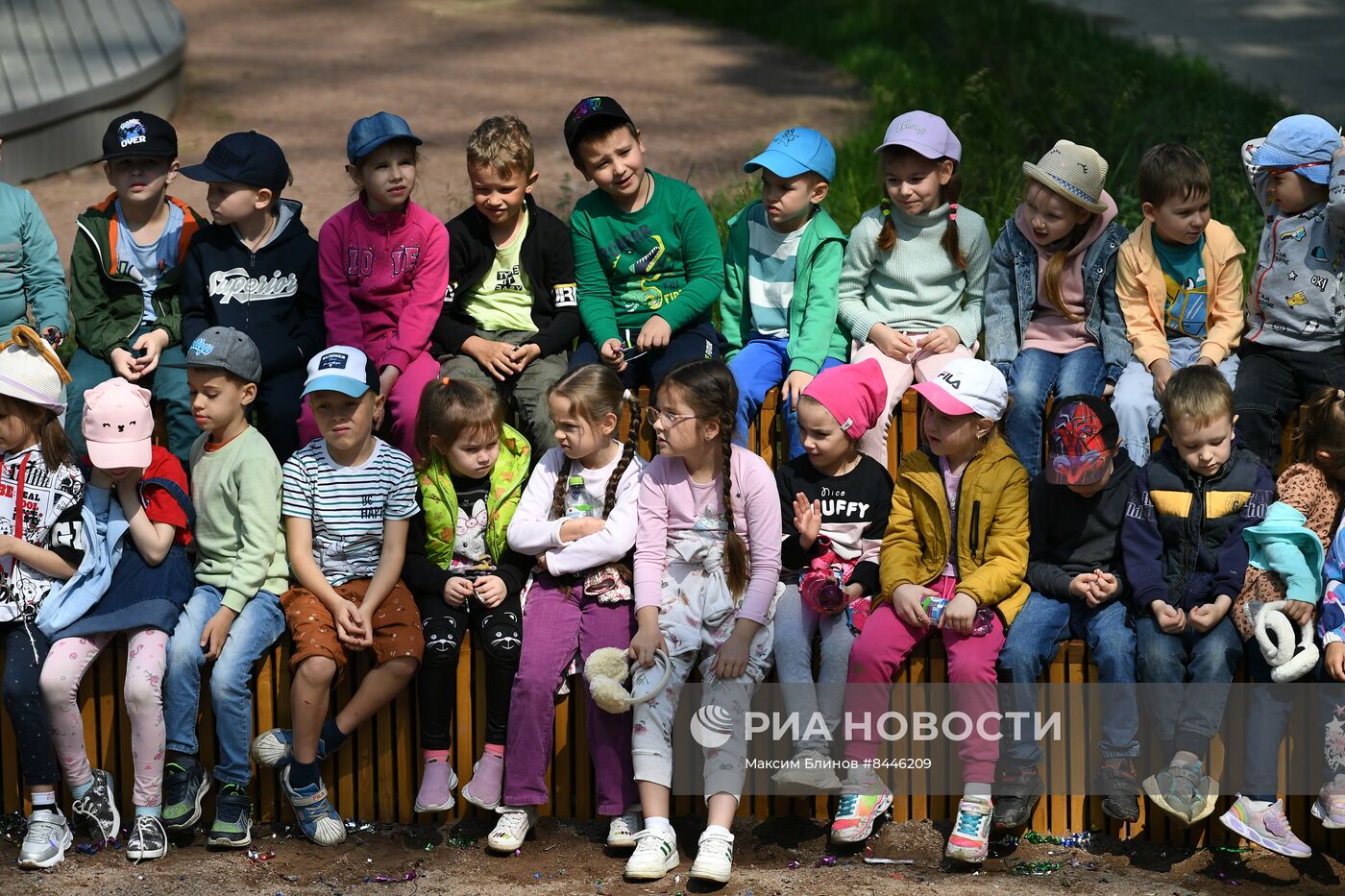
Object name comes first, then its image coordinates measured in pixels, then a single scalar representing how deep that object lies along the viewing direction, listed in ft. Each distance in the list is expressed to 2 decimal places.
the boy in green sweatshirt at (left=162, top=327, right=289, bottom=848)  30.99
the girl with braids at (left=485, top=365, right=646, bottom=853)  30.89
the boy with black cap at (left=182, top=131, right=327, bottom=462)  35.53
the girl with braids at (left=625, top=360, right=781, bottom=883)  30.60
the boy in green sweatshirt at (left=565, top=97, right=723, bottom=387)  36.60
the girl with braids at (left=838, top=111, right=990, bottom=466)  36.09
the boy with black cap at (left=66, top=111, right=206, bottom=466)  35.68
